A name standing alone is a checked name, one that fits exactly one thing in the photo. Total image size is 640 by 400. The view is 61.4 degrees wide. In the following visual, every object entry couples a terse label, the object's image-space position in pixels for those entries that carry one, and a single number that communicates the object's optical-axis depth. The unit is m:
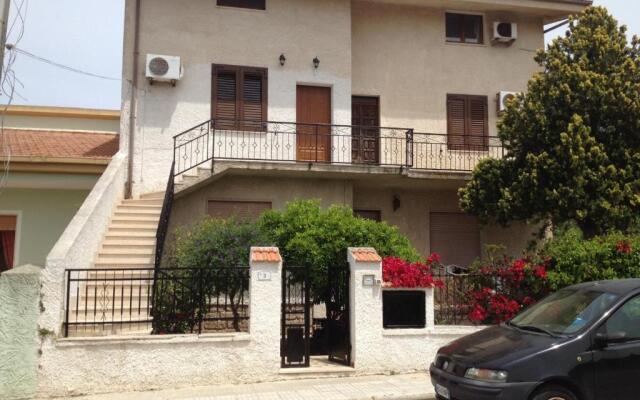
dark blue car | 5.19
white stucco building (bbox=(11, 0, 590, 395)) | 8.58
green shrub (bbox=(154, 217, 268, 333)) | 7.91
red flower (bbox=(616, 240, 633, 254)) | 8.99
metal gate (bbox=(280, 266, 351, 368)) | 7.89
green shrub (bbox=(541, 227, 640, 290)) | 8.87
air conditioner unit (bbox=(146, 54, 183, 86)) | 12.78
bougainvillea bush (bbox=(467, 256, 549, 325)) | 8.77
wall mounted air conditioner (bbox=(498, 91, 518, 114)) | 15.27
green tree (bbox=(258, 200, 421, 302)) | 8.89
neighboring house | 12.24
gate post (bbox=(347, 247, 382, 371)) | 7.83
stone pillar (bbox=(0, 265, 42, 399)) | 6.79
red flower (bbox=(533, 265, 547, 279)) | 8.84
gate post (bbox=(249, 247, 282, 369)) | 7.50
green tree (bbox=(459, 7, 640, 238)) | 10.49
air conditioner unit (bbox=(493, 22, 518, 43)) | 15.52
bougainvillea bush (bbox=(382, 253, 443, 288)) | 8.20
